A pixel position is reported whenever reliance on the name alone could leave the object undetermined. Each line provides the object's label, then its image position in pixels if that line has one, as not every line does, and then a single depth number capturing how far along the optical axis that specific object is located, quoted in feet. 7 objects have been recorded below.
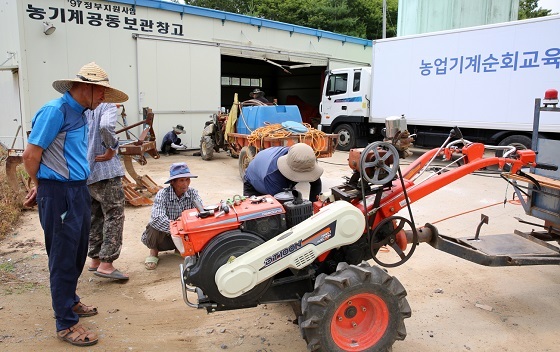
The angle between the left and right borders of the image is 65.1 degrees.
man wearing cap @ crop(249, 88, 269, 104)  33.78
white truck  29.86
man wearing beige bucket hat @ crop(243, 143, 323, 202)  10.71
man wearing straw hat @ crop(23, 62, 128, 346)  9.14
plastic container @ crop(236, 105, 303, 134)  28.91
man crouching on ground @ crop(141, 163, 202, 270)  13.32
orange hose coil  24.91
